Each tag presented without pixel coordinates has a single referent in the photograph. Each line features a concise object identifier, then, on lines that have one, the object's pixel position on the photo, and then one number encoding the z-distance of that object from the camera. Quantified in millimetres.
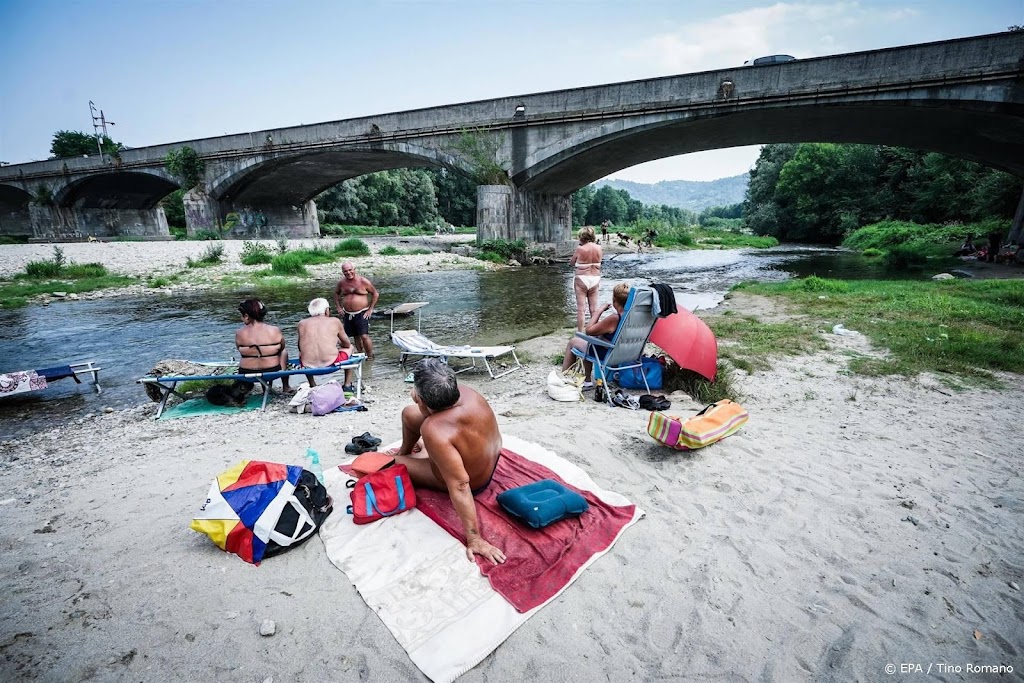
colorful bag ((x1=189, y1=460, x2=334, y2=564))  2564
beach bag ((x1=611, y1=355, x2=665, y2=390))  5562
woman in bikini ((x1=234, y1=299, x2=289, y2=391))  5496
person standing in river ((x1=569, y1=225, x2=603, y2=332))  8094
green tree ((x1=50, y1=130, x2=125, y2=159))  63406
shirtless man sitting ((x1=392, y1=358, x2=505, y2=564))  2566
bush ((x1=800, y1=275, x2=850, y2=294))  12234
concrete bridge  15484
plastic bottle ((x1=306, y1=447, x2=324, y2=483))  3379
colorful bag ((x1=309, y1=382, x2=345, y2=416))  5160
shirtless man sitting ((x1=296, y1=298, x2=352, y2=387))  5844
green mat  5324
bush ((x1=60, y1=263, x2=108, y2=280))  16078
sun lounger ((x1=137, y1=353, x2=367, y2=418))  5293
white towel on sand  2078
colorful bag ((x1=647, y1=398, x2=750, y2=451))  3711
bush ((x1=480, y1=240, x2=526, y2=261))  23828
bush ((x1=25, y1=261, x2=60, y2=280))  15516
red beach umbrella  5031
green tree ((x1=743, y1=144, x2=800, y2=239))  51156
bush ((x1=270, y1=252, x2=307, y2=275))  17875
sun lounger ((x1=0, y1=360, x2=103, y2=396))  5773
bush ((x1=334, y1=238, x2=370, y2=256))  22766
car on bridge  17509
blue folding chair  5109
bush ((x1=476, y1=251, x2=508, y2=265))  22969
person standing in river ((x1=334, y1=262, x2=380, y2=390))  7676
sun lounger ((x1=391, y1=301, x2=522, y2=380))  6613
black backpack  2637
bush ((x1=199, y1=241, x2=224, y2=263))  19397
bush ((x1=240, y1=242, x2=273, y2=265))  19562
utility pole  39238
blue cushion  2730
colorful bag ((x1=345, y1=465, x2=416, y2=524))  2828
